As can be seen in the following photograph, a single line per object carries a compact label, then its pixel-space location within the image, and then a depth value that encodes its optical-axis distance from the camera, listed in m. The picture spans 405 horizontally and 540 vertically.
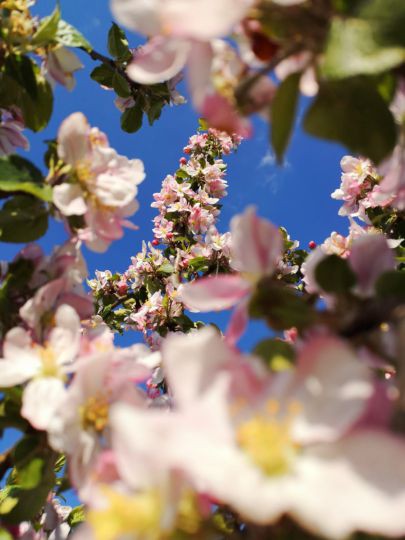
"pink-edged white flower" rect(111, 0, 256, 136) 0.12
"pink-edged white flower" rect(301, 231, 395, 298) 0.15
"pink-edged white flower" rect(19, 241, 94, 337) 0.21
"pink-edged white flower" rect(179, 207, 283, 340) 0.14
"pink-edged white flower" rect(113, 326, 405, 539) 0.10
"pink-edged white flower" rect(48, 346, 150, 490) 0.16
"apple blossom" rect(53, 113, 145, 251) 0.21
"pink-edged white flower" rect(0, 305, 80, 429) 0.17
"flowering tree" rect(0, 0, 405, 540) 0.10
